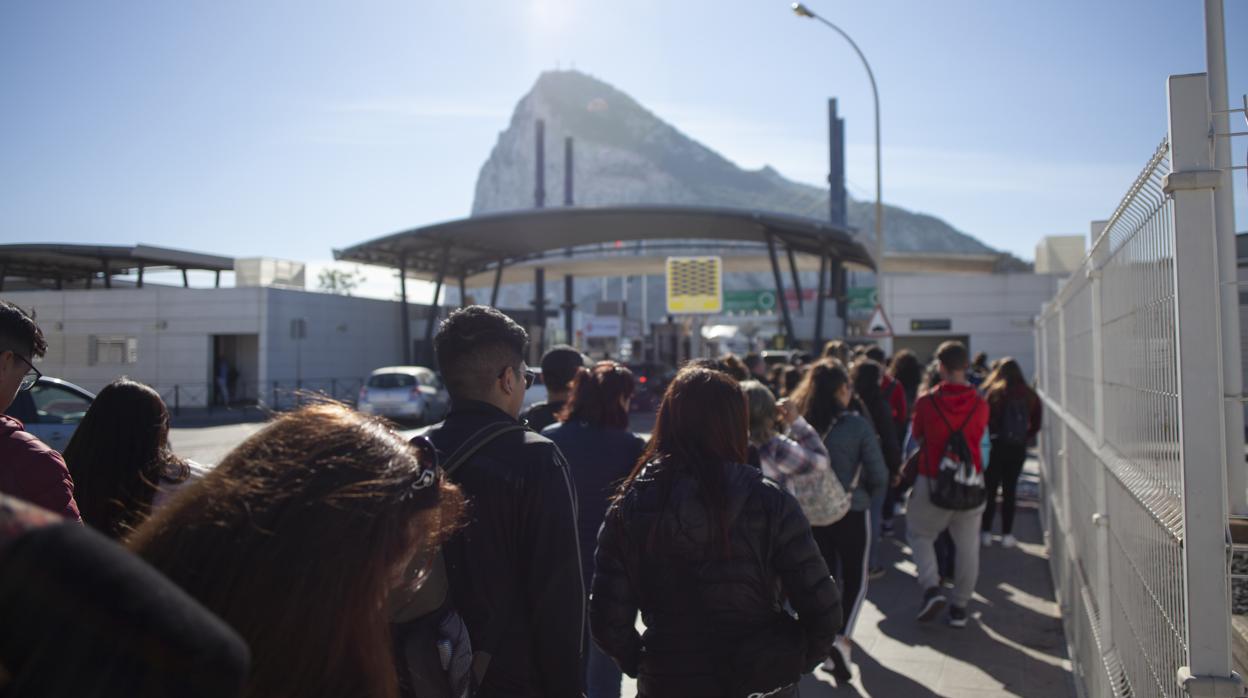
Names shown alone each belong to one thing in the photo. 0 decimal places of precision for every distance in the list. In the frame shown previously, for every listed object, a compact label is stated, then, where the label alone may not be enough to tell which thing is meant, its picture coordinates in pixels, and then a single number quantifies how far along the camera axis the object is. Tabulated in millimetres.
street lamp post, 21656
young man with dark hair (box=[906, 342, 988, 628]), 6230
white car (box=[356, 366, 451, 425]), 22719
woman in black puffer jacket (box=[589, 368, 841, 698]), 2912
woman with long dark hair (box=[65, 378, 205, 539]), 2904
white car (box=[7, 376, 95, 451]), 9359
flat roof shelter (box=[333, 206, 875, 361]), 30219
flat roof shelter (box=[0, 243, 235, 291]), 28641
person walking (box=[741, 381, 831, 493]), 4914
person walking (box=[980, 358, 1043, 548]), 8742
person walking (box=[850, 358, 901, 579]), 7430
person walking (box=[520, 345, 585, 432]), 5094
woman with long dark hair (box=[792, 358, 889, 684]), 5634
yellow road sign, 28344
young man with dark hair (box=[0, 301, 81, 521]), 2650
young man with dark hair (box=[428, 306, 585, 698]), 2400
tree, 91188
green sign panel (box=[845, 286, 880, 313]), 64312
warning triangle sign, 17922
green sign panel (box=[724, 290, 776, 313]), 66188
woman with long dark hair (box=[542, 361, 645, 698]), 4113
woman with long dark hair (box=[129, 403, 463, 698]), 1150
